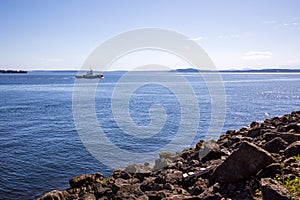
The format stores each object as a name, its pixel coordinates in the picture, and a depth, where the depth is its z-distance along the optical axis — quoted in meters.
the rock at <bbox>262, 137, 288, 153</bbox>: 9.67
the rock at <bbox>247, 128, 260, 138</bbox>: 15.81
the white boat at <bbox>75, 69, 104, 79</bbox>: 153.62
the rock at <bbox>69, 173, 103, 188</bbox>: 11.95
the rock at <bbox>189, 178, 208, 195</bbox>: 8.02
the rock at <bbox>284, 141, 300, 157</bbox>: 8.70
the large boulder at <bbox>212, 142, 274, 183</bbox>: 7.49
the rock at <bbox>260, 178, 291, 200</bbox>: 5.81
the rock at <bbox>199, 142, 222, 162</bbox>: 11.14
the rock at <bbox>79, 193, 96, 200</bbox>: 9.55
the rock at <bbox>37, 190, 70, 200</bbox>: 9.93
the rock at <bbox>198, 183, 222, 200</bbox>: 7.19
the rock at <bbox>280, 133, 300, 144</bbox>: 10.32
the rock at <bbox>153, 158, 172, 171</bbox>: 12.92
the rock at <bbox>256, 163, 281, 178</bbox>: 7.49
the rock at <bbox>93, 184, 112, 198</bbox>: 9.62
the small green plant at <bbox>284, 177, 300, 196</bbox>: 6.18
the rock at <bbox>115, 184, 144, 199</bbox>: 8.41
